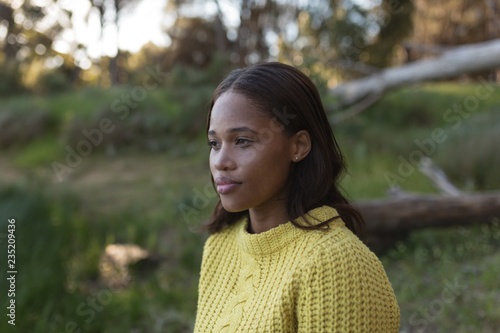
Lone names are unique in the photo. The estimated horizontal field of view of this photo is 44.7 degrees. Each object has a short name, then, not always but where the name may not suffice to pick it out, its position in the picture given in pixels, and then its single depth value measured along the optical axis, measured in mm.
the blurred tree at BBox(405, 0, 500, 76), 17094
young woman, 1386
